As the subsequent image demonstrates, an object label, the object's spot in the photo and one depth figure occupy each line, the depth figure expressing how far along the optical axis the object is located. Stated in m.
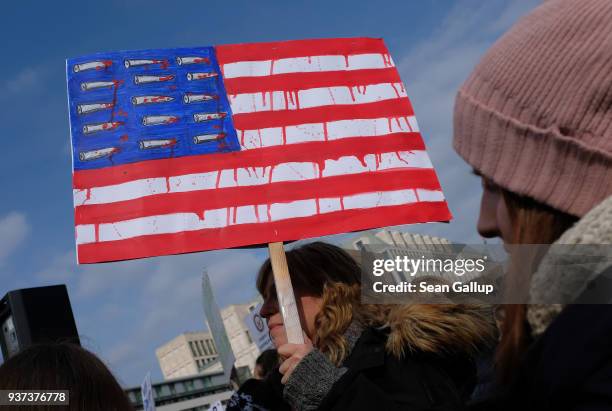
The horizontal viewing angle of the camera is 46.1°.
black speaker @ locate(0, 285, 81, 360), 2.61
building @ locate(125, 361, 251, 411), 77.25
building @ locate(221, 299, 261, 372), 90.50
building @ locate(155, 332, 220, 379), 101.81
